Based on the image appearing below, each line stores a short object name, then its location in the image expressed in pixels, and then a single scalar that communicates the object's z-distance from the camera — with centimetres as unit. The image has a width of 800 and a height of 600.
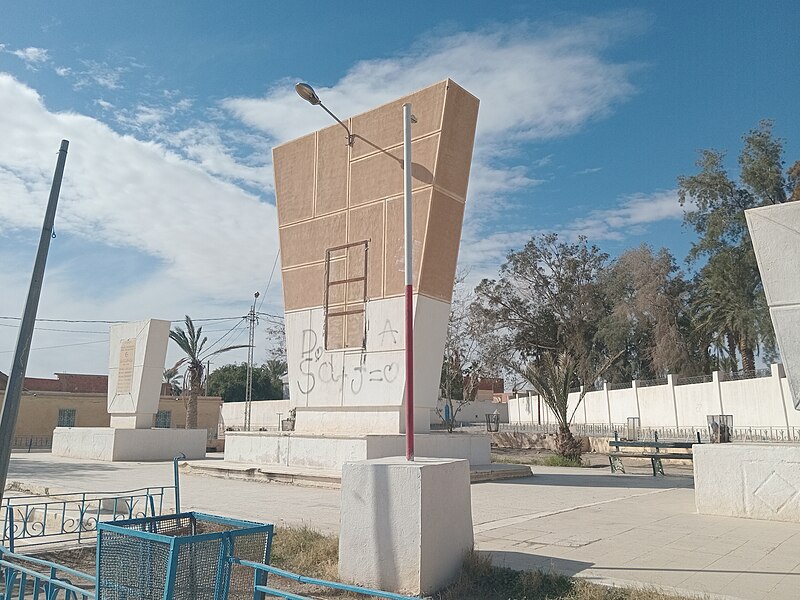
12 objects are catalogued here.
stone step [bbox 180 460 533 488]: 1434
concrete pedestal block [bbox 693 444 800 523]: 873
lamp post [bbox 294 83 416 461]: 718
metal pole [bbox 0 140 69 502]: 628
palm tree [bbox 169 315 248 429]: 3522
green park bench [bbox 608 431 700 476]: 1357
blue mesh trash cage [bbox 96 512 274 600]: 434
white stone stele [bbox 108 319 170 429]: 2356
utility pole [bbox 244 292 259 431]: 3731
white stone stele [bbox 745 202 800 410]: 890
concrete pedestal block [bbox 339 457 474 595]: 595
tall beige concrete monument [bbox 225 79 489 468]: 1541
